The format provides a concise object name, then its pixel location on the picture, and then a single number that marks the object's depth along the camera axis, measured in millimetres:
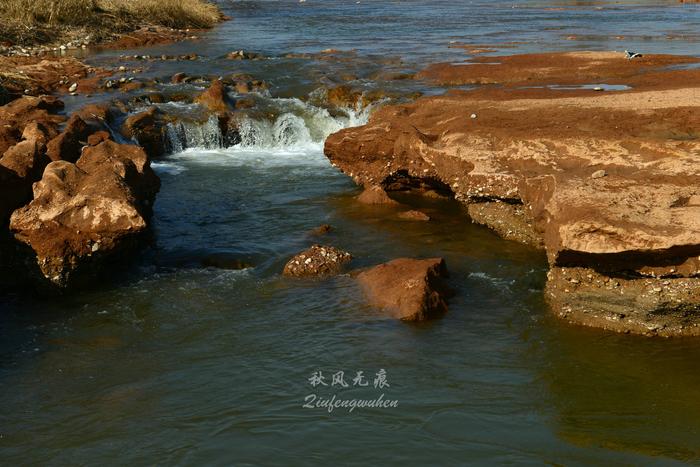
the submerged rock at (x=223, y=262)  9875
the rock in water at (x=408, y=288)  8125
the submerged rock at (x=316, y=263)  9352
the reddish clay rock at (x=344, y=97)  18547
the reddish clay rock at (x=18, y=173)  9398
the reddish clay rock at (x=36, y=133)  11078
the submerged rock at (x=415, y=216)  11367
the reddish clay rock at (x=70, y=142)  10951
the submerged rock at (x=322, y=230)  10977
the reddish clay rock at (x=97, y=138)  12125
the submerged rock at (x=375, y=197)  12119
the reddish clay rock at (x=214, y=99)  17812
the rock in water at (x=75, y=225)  8891
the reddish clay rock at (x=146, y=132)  15984
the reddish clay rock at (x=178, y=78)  20594
